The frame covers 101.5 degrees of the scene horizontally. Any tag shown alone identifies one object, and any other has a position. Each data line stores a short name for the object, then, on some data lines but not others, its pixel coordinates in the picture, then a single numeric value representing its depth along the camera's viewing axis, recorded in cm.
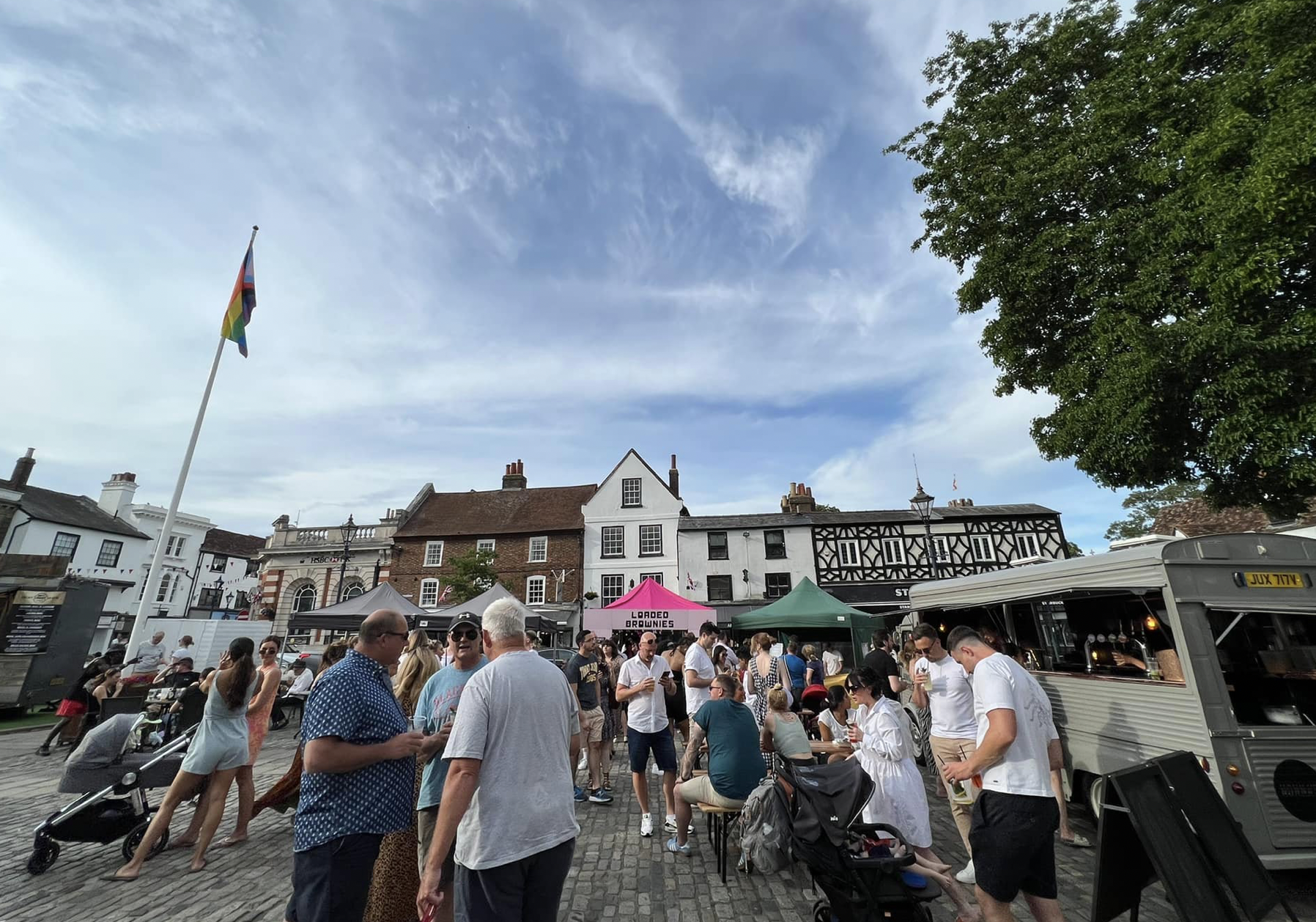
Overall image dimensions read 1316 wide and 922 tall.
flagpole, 1146
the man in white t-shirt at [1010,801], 322
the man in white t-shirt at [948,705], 554
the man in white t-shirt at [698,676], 694
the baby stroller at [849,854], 349
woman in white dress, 399
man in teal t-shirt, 493
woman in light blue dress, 499
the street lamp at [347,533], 2325
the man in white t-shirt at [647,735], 586
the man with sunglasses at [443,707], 350
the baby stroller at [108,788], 500
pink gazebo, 1609
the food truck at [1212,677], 473
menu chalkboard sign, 1292
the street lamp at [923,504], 1478
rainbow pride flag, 1347
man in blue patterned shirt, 258
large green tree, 838
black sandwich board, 281
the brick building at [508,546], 2939
